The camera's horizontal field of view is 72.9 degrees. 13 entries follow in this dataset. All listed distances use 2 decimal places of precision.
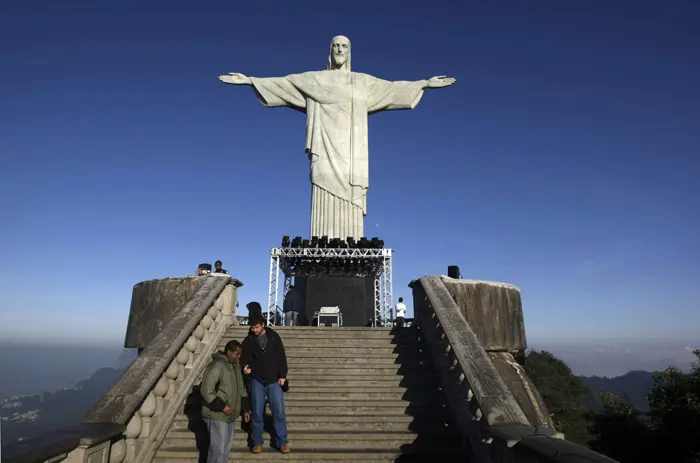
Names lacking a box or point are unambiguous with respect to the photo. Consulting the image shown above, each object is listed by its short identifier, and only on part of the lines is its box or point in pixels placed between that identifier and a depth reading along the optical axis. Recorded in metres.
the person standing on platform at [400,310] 13.95
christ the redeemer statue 16.56
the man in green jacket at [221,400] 5.12
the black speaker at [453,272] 10.70
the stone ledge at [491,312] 9.72
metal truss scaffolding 13.82
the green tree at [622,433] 26.61
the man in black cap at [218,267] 12.01
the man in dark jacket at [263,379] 5.71
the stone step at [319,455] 5.61
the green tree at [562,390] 39.59
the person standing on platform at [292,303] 15.20
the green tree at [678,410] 23.34
